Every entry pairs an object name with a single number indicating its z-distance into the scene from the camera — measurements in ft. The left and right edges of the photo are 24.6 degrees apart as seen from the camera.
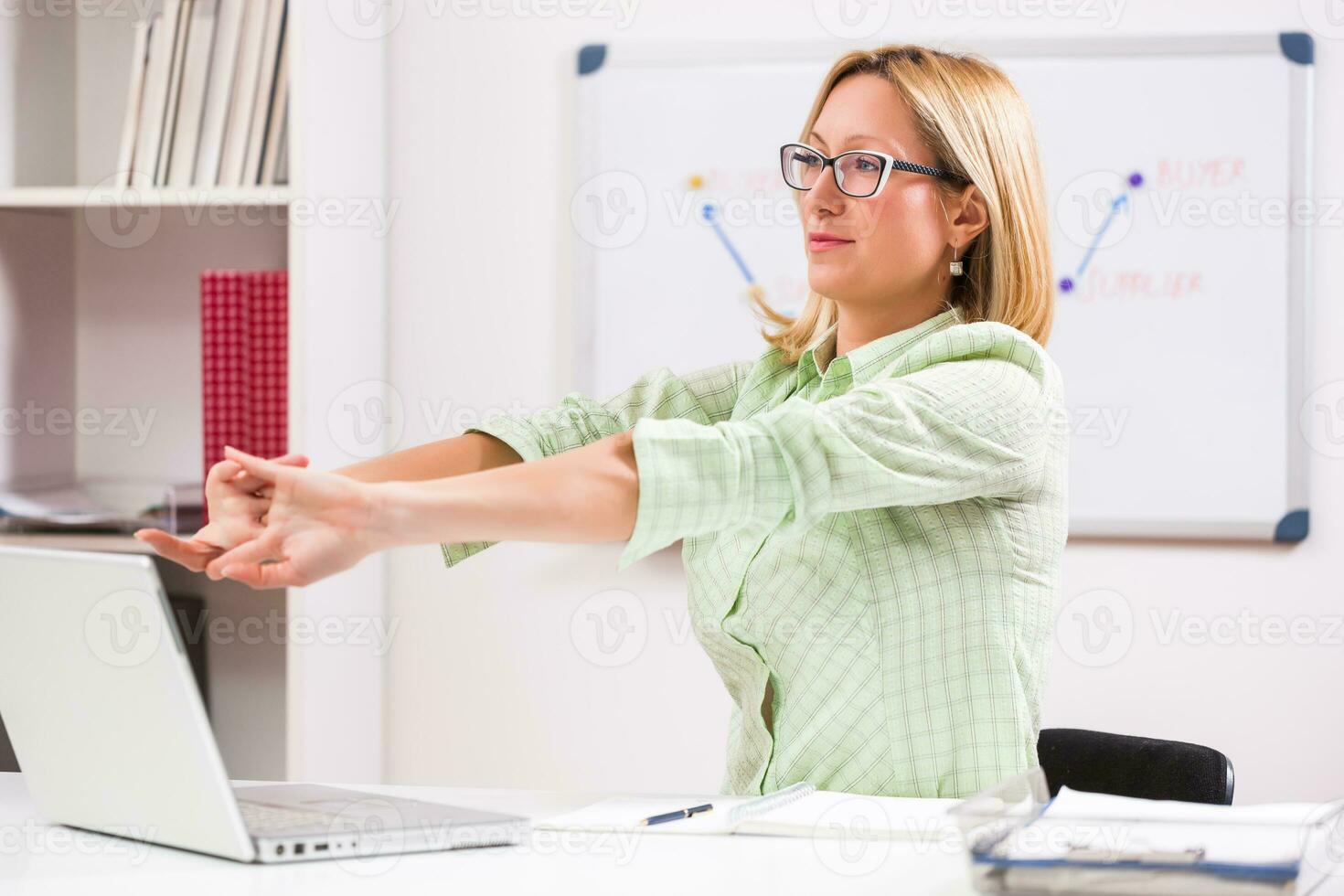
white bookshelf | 13.49
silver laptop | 8.95
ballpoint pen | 9.64
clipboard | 8.70
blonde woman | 9.29
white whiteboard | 13.84
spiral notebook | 9.54
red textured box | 13.44
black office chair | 10.89
